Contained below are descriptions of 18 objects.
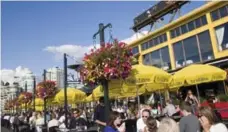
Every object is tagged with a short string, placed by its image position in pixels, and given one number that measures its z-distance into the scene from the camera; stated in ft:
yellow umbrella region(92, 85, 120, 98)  29.82
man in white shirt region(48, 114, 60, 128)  37.11
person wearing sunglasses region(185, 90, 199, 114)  31.59
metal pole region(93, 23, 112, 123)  23.81
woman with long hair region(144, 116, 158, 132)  13.69
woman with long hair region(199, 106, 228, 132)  12.35
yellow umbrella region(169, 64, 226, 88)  33.96
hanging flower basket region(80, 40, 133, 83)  24.07
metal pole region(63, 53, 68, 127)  38.04
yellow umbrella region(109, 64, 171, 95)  28.40
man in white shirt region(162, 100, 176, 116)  37.24
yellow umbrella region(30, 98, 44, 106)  90.60
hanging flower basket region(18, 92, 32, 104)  101.15
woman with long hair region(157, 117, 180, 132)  12.59
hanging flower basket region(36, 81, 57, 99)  60.18
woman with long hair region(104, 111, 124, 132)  16.41
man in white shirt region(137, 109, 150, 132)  20.13
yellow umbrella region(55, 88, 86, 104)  60.09
